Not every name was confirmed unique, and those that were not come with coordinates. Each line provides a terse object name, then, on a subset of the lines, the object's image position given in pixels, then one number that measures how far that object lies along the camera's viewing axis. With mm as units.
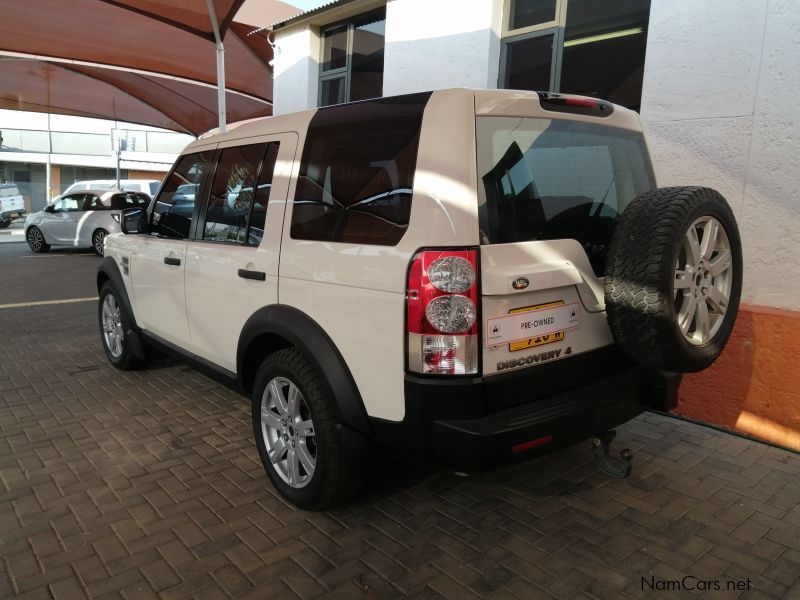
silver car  14305
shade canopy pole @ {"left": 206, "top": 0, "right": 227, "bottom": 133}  8612
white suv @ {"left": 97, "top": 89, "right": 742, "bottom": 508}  2260
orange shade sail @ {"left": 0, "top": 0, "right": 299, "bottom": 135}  9234
